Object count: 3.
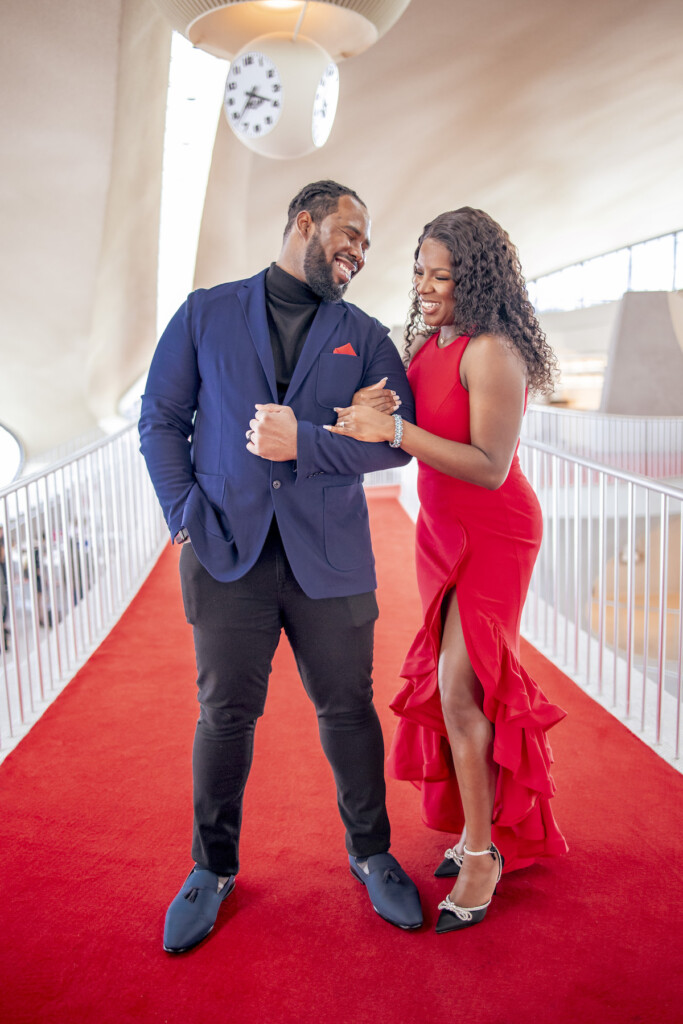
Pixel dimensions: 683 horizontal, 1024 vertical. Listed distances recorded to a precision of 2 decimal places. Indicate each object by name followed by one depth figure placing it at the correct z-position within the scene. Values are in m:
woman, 1.81
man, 1.83
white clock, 4.68
